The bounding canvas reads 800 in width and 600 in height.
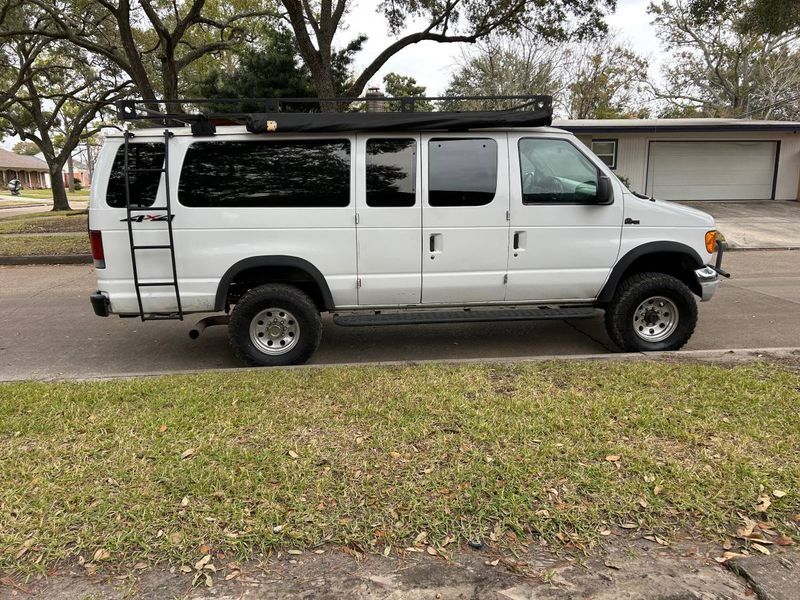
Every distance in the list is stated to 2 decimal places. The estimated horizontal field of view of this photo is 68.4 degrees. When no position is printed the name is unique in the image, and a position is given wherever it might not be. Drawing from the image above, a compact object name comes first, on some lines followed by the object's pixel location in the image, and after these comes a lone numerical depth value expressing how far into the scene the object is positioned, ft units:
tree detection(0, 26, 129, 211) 81.15
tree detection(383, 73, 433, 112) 121.08
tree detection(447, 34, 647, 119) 115.96
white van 17.03
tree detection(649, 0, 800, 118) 118.73
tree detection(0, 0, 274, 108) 51.06
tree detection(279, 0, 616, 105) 46.88
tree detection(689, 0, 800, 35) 42.19
